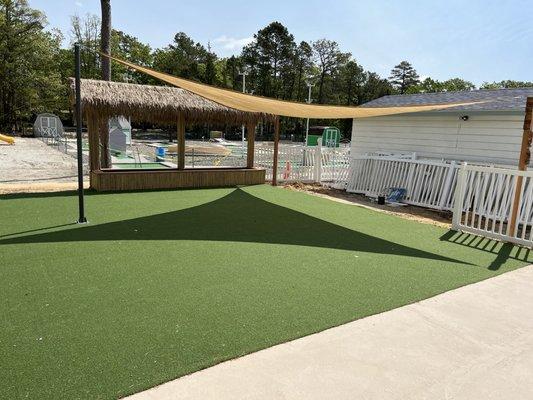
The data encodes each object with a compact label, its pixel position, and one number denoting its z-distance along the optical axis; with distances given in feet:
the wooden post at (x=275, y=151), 37.40
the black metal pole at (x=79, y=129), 17.37
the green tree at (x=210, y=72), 171.83
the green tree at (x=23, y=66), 110.42
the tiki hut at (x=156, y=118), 29.31
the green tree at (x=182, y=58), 175.52
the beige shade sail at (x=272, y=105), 21.41
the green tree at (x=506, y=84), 193.30
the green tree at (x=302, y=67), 187.93
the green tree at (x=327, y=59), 202.49
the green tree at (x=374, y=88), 209.36
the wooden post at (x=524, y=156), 19.01
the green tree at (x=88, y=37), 144.77
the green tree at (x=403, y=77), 222.89
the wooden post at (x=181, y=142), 33.65
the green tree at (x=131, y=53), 154.71
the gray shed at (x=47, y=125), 103.55
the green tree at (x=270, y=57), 176.14
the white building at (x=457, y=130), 28.73
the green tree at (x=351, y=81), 204.95
